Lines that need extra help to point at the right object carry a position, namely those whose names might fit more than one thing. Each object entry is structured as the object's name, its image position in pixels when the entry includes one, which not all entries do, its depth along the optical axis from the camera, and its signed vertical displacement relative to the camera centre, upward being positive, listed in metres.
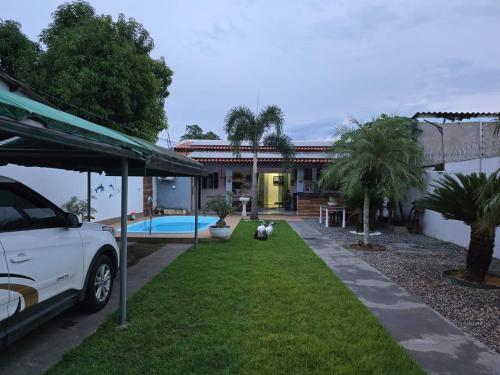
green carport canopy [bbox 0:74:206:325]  2.53 +0.44
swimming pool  13.72 -1.43
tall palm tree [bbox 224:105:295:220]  16.22 +2.58
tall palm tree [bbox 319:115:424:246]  8.83 +0.79
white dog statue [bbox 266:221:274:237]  10.87 -1.20
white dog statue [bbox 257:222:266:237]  10.56 -1.19
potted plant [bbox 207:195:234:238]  9.93 -0.62
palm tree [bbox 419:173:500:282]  5.88 -0.30
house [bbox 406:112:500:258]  9.05 +1.05
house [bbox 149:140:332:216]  19.14 +0.52
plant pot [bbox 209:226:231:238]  9.91 -1.15
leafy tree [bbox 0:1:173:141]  11.43 +3.84
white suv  2.99 -0.71
